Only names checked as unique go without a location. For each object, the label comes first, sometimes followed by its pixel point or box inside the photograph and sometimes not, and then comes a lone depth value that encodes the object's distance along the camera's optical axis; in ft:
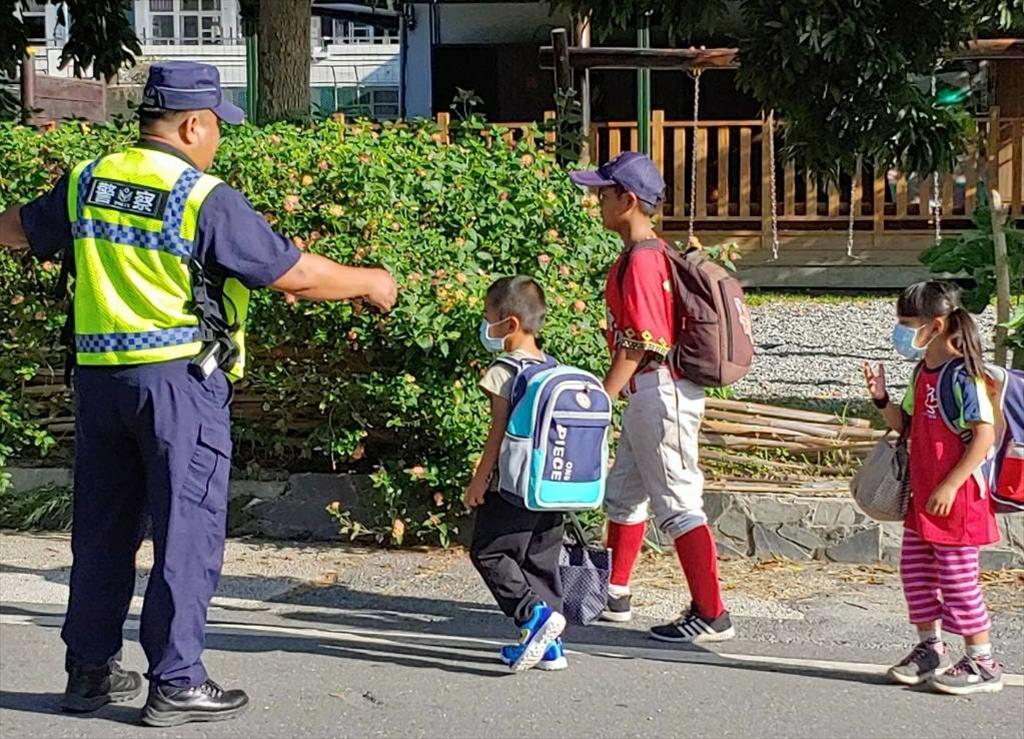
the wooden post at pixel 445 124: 25.86
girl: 16.33
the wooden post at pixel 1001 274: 26.37
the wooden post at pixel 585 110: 27.53
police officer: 14.74
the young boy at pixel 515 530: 17.16
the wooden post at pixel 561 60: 28.86
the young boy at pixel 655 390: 18.25
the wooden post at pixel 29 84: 34.60
